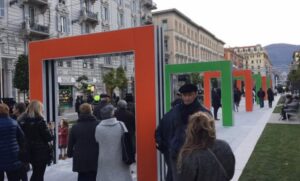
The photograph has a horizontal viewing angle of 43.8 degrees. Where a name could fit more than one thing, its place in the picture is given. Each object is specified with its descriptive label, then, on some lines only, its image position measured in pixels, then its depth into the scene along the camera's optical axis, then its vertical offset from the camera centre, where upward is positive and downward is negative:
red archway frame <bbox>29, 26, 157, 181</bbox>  7.12 +0.14
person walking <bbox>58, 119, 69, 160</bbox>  10.02 -1.29
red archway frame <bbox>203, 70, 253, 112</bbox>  22.66 +0.04
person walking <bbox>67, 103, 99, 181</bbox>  5.50 -0.81
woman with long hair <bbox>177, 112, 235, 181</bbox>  2.95 -0.56
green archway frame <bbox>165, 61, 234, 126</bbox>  16.81 +0.49
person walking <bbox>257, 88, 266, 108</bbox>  27.52 -0.91
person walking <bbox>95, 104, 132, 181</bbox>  5.22 -0.84
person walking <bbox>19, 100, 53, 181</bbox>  5.82 -0.71
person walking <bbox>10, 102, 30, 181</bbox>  5.74 -0.94
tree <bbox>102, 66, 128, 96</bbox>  38.31 +0.82
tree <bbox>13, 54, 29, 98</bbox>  25.83 +0.89
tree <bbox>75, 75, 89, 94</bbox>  35.53 +0.41
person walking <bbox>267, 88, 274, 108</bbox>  27.94 -0.86
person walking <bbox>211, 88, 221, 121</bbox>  18.94 -0.81
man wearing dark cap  4.43 -0.50
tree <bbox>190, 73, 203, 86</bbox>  55.36 +1.13
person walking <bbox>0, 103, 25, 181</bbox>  5.62 -0.80
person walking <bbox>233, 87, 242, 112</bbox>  26.80 -0.88
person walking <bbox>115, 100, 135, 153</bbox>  7.98 -0.61
